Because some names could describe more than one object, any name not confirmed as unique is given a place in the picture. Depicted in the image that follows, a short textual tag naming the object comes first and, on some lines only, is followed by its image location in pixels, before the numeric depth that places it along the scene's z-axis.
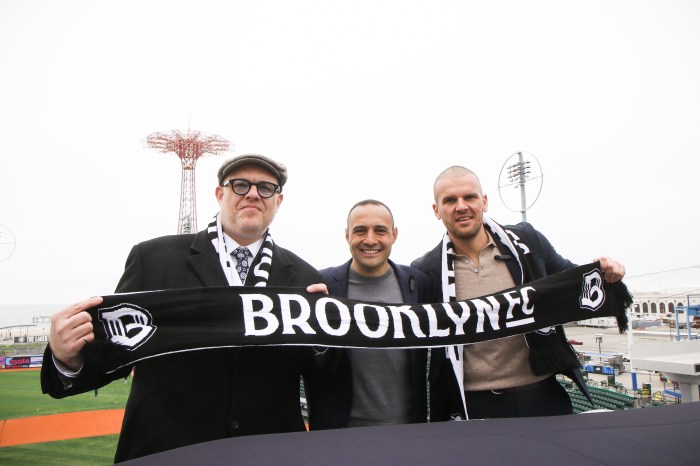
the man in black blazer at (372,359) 2.25
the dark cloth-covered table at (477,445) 1.02
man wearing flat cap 1.69
